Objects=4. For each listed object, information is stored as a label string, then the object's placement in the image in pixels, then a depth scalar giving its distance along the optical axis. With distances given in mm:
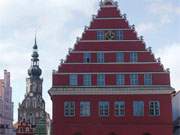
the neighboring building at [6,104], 107425
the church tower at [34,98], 121162
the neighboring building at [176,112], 56781
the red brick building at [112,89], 50094
